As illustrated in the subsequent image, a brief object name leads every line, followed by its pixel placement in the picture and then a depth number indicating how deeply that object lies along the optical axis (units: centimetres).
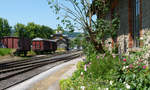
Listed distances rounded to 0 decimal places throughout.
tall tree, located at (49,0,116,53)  934
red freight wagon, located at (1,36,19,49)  2908
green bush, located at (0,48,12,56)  2213
